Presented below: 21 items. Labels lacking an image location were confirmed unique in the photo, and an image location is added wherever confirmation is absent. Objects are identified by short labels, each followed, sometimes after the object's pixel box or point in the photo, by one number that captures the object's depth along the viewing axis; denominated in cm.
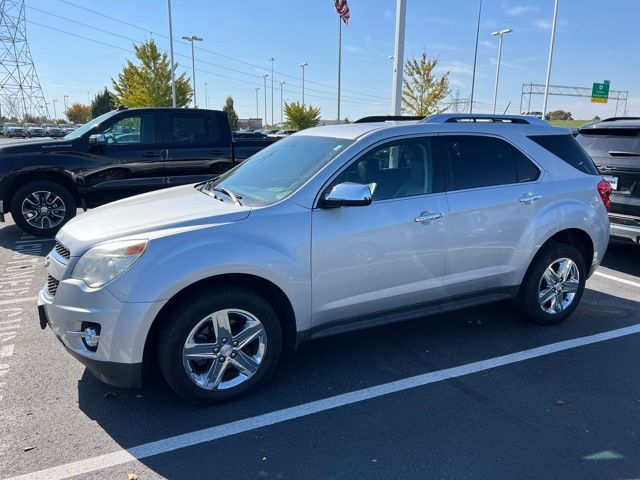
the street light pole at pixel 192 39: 4262
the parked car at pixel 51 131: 4898
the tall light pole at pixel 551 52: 2848
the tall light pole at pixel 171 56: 3394
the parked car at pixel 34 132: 5088
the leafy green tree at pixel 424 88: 3106
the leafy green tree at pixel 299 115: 4934
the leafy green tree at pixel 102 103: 6738
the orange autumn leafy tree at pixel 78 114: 10596
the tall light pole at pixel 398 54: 1004
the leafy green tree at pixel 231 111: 5356
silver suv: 299
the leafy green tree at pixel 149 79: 3788
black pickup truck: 769
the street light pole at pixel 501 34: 3582
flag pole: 3491
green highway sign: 4391
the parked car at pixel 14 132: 5472
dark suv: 611
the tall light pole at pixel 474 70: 3118
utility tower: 6904
